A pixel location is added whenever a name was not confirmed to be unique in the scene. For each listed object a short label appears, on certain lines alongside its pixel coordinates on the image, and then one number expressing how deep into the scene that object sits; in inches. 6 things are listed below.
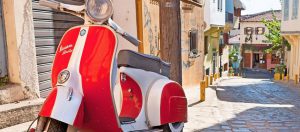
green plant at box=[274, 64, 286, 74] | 1274.2
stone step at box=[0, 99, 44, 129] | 172.6
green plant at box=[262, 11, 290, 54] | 1504.8
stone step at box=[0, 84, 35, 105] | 185.2
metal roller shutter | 230.1
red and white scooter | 110.2
